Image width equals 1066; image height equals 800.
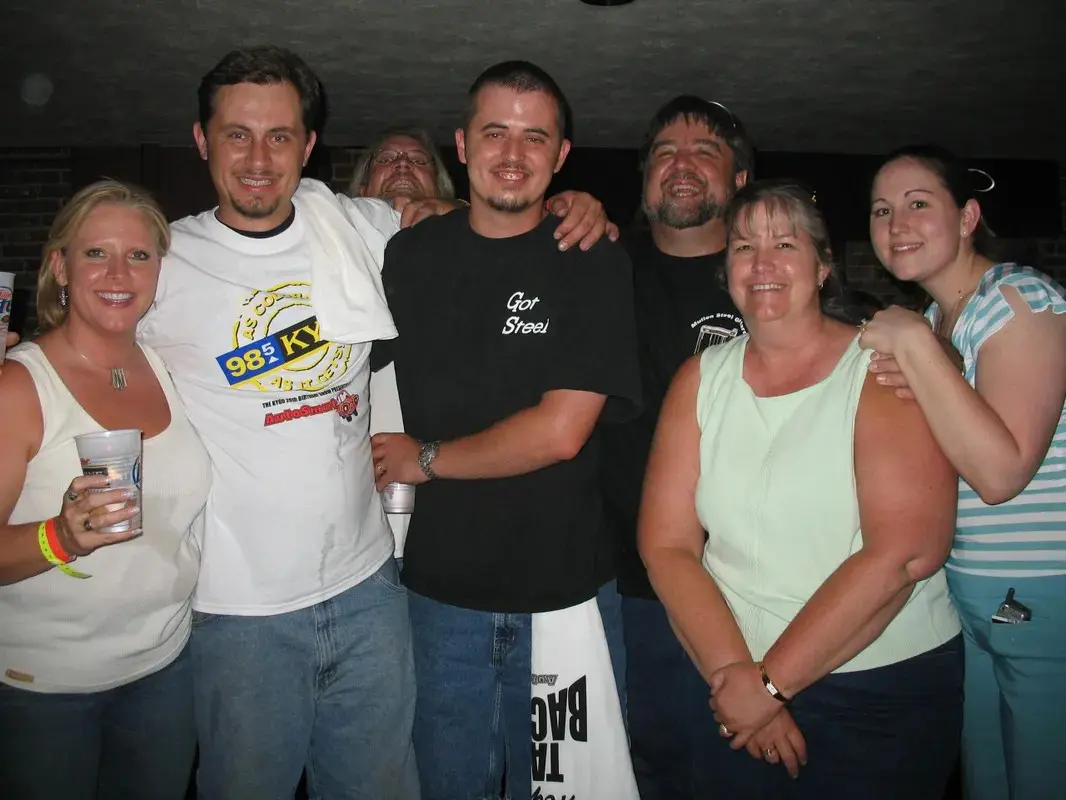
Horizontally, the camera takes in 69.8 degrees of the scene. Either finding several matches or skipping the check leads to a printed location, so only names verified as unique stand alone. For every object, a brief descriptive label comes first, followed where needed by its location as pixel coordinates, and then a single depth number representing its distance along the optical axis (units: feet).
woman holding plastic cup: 4.99
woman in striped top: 4.99
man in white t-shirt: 5.70
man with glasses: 8.64
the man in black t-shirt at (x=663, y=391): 6.57
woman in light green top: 4.82
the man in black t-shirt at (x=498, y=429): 5.84
